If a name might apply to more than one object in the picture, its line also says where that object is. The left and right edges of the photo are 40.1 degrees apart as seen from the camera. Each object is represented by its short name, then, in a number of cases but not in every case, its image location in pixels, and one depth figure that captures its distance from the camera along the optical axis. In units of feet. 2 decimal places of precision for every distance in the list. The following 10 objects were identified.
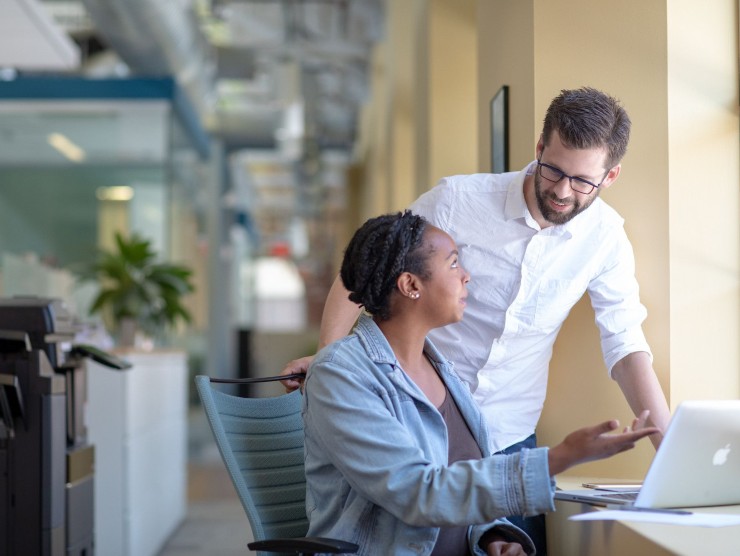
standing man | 8.98
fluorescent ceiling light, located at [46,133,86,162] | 32.58
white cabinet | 16.98
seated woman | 6.23
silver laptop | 6.49
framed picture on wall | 11.80
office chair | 7.63
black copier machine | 11.66
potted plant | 22.31
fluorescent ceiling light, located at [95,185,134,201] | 32.68
